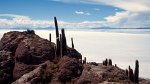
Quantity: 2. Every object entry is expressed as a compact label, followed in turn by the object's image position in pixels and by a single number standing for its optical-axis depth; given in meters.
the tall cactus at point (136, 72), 28.75
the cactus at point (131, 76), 29.18
